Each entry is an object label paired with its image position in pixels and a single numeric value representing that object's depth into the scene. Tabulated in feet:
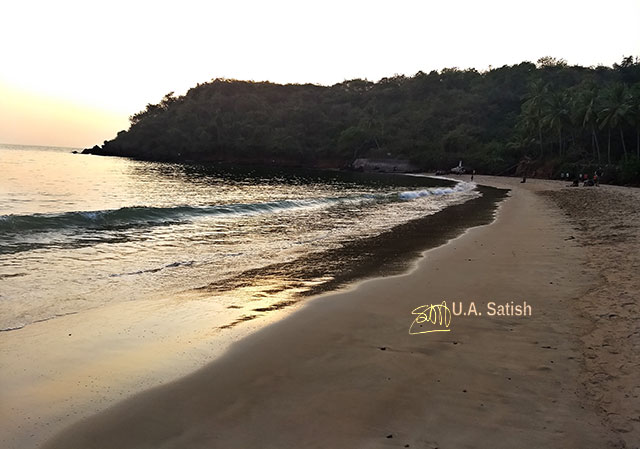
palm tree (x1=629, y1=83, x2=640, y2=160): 171.22
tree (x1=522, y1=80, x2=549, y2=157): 229.66
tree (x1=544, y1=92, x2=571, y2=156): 211.70
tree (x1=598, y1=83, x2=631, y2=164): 172.60
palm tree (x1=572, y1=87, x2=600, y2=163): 189.06
